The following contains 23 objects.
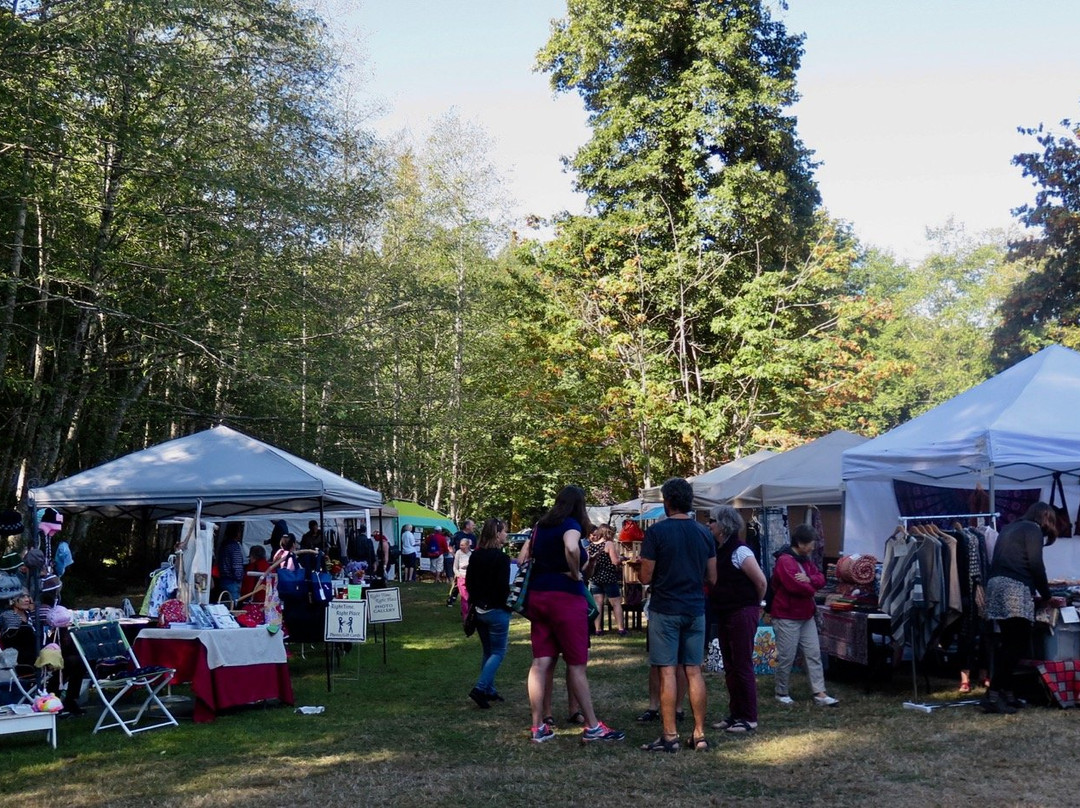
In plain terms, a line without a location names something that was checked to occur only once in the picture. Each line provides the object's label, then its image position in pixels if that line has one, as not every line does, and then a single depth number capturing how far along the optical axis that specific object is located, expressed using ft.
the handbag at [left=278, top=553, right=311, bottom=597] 42.98
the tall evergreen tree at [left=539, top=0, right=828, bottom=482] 81.25
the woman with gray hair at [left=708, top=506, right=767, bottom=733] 25.59
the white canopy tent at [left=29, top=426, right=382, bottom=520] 34.60
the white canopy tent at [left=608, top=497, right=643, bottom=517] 76.23
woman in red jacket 29.12
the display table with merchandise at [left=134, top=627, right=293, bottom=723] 29.48
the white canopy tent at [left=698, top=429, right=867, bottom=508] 47.70
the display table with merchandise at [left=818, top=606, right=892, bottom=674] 30.94
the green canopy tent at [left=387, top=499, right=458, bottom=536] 109.67
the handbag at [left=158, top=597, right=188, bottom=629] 31.09
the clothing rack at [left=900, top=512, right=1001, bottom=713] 28.01
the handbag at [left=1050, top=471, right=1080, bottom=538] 35.04
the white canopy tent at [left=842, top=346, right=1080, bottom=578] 31.27
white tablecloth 29.68
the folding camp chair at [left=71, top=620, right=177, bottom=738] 27.16
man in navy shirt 23.15
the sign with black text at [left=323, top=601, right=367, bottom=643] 35.37
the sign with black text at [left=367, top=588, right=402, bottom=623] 39.96
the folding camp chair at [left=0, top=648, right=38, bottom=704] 26.43
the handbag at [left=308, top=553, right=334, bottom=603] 42.55
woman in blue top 24.41
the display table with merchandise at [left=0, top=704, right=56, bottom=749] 24.32
